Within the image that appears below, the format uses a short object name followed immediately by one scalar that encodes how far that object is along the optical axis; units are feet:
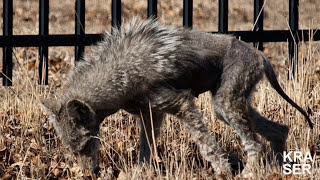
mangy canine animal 40.73
